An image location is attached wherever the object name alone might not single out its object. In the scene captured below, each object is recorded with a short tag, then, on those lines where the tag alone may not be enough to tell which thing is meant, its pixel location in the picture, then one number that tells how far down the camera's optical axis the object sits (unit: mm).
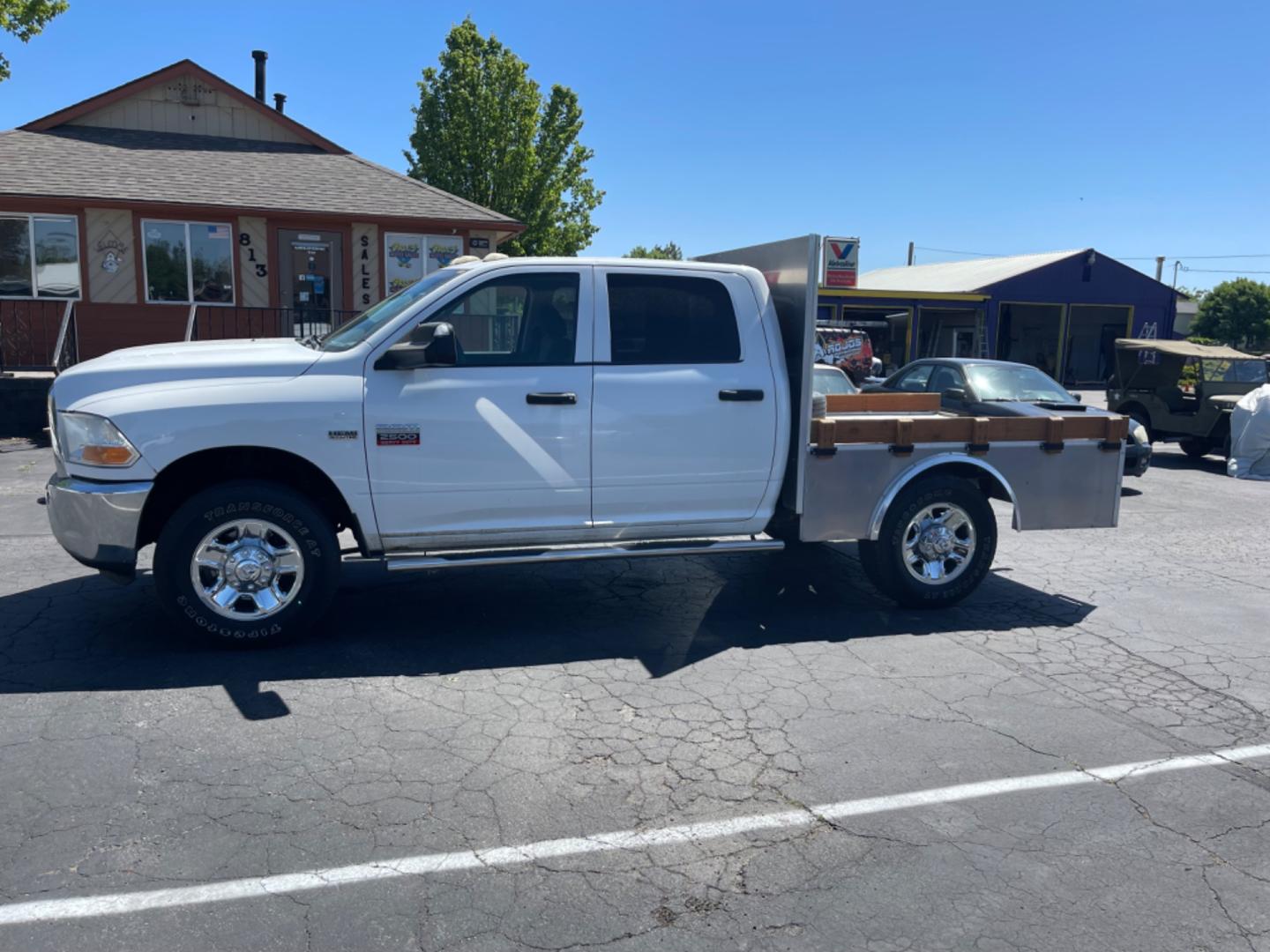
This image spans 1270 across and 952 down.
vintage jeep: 14844
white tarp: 13969
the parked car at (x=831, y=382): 10992
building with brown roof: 15930
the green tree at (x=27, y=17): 15438
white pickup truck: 5023
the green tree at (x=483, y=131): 32188
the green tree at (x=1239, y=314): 56500
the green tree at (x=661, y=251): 75950
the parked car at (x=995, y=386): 9898
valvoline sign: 21369
